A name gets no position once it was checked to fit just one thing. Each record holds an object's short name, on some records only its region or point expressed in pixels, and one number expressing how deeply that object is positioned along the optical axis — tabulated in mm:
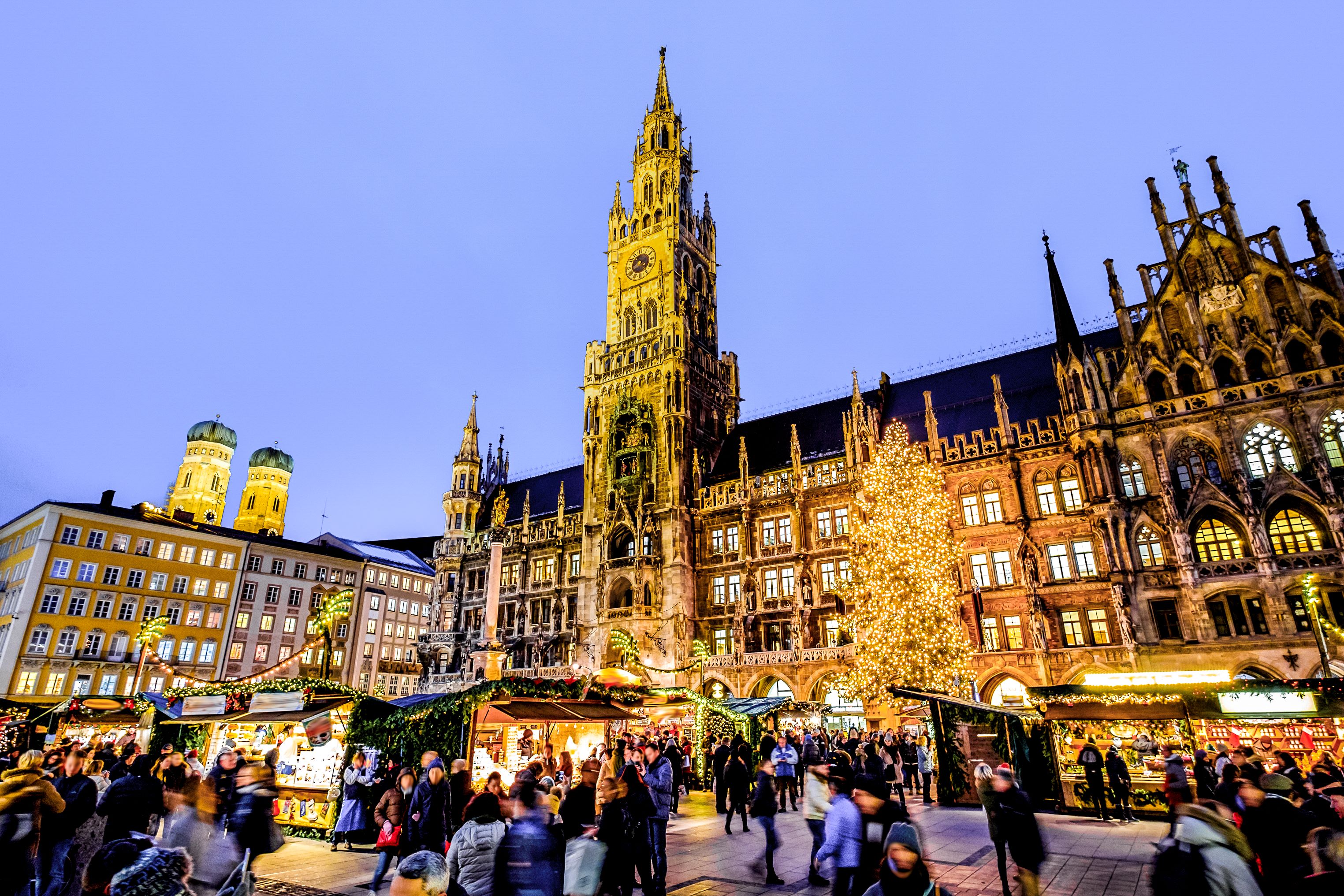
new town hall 29219
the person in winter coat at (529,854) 5863
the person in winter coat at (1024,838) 7551
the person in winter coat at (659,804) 10219
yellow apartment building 48469
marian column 19562
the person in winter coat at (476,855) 5836
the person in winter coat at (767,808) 10867
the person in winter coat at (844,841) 7094
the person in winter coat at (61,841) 8148
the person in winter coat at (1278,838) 6832
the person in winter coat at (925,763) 21031
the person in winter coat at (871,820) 7008
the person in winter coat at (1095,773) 16359
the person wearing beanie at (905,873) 5219
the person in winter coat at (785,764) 16578
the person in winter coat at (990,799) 8672
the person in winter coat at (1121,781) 16344
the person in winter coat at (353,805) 13117
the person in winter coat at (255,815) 6516
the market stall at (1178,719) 16109
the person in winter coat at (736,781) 15695
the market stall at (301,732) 15062
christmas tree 29297
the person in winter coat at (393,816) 9930
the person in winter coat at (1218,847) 5234
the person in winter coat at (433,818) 9258
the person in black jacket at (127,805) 7730
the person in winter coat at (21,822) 6234
